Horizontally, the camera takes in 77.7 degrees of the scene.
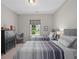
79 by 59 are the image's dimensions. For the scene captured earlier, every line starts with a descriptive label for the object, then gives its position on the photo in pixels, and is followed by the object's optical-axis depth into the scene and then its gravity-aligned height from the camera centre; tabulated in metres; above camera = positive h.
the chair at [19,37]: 3.93 -0.69
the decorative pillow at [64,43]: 1.59 -0.50
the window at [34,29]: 4.58 -0.05
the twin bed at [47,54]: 1.32 -0.69
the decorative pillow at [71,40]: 1.54 -0.40
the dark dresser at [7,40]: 2.32 -0.59
